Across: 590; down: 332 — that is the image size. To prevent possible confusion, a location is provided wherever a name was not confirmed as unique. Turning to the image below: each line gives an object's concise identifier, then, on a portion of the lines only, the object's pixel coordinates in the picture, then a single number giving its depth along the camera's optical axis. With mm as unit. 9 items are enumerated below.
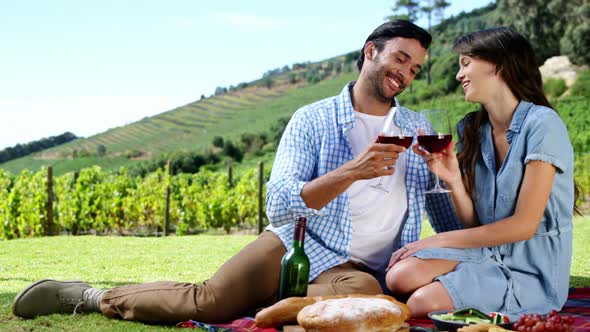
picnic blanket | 2781
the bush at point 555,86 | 38531
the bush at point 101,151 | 57125
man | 3072
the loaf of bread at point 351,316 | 2334
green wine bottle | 2566
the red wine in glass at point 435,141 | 2855
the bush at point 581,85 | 37375
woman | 2977
